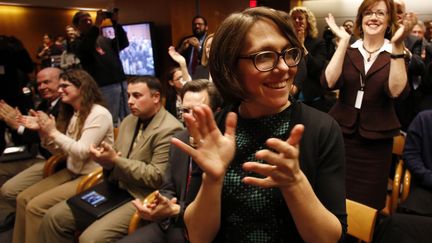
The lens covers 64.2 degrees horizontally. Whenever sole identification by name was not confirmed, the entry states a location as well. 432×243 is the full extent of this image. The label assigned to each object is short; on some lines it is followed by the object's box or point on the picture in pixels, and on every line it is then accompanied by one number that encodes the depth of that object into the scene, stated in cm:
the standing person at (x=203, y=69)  304
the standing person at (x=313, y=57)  271
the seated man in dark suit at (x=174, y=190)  149
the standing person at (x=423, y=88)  271
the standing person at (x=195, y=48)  455
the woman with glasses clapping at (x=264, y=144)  88
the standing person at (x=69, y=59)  424
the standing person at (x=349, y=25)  427
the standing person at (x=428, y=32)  414
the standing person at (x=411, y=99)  268
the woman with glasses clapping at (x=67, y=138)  238
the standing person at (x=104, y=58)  388
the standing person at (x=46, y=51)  666
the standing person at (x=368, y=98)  198
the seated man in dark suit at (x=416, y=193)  166
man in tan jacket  199
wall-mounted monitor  612
